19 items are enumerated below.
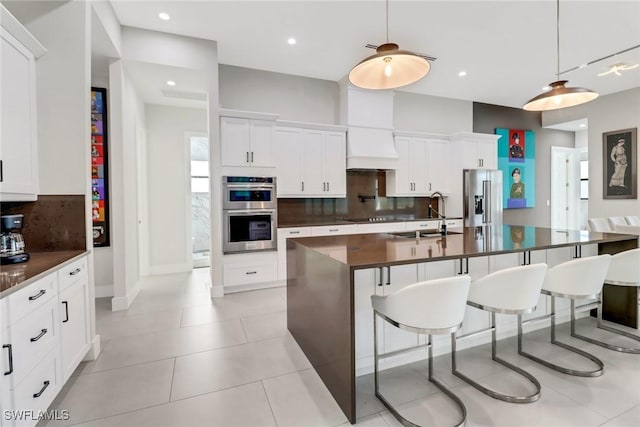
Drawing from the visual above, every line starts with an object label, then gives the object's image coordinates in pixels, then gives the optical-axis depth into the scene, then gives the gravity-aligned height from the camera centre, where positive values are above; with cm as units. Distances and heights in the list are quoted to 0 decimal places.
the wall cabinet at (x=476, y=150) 563 +105
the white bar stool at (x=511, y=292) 186 -56
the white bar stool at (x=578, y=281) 215 -56
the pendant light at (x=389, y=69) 210 +104
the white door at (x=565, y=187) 733 +41
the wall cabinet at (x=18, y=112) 186 +64
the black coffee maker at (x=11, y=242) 191 -22
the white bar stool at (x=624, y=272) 244 -57
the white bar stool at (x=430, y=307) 159 -55
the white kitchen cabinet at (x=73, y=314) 191 -73
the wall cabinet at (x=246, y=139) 403 +94
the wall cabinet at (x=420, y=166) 539 +71
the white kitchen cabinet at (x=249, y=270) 404 -88
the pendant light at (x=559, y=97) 260 +96
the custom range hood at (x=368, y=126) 492 +132
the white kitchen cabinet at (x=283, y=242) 432 -51
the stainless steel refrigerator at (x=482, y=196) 558 +16
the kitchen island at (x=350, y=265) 174 -44
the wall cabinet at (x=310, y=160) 454 +71
